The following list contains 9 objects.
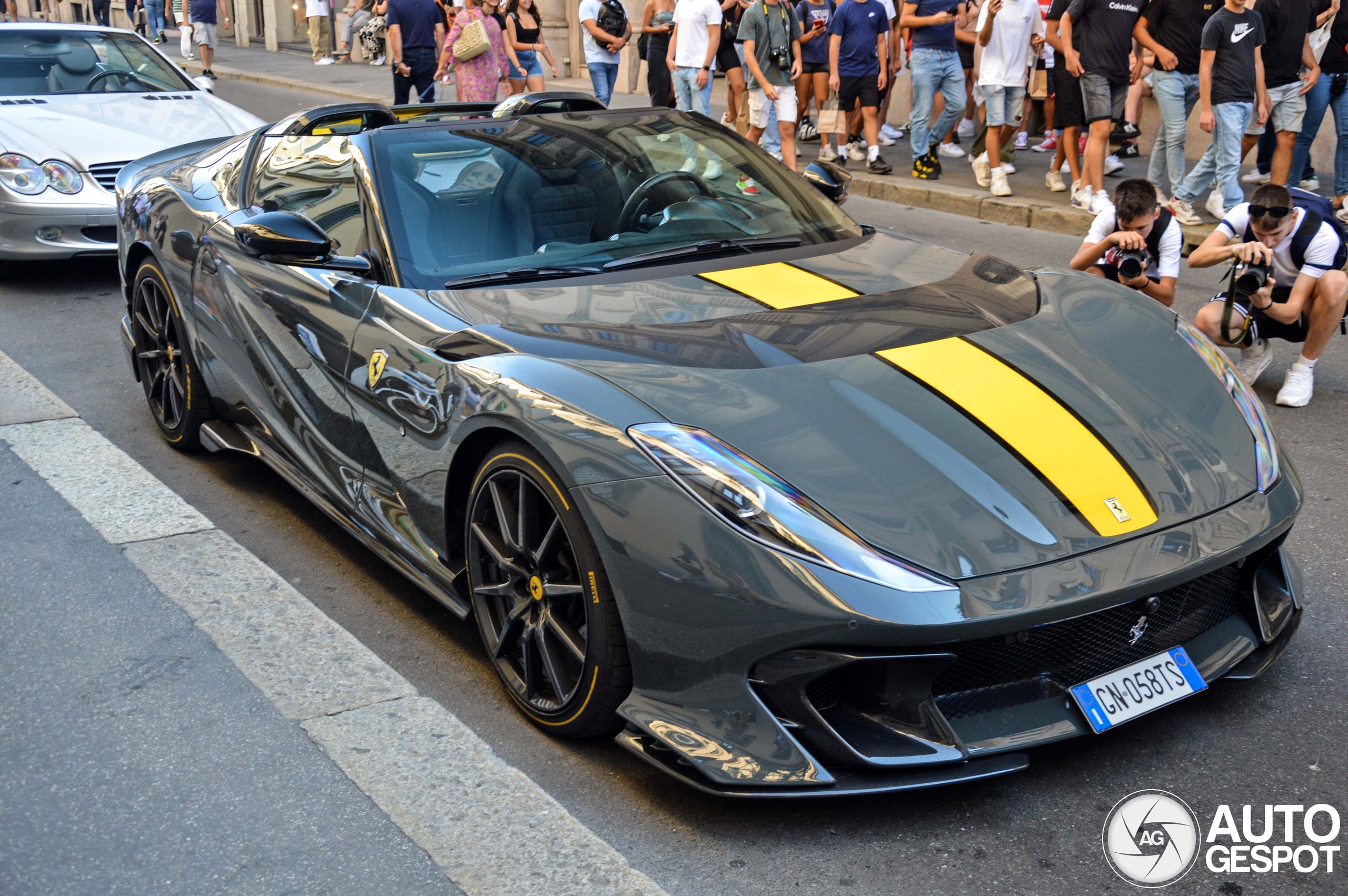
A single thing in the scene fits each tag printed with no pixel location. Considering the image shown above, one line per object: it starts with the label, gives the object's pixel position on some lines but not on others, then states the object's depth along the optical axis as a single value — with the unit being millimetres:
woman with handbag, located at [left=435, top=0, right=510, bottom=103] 11352
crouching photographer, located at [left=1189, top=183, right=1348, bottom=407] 5504
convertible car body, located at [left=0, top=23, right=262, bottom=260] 7770
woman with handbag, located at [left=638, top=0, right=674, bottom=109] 13094
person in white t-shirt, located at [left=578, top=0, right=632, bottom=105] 13094
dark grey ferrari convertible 2637
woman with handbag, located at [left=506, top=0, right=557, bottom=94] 13000
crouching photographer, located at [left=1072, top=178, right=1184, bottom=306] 5522
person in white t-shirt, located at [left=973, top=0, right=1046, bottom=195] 10445
